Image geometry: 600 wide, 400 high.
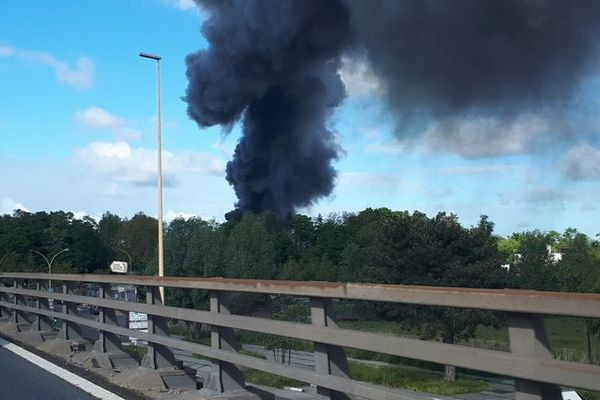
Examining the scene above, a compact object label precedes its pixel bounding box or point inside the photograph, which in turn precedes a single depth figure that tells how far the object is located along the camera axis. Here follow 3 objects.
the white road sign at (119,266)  15.22
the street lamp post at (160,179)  34.31
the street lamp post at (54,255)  92.04
